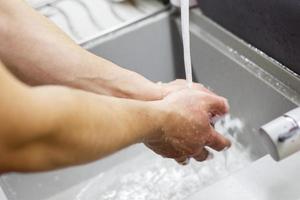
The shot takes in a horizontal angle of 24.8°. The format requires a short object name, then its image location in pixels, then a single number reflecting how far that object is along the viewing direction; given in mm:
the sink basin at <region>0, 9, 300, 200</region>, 1383
